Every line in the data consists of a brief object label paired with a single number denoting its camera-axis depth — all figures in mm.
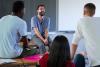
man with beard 4992
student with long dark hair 2420
